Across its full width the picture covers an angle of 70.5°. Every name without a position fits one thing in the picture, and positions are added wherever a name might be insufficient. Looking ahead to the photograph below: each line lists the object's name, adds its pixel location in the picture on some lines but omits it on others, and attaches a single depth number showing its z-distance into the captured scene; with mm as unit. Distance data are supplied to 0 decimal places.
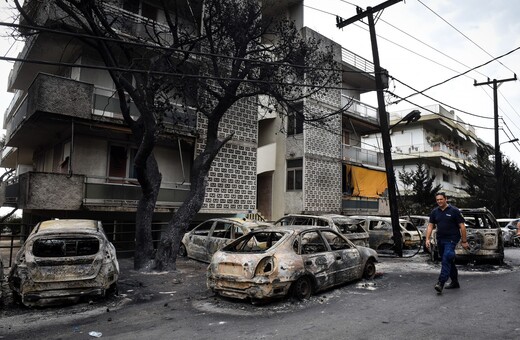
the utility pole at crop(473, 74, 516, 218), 22031
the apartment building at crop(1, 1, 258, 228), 12031
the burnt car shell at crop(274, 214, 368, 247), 11781
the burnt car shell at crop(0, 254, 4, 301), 6555
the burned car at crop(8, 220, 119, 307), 6340
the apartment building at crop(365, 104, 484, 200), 32938
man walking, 7152
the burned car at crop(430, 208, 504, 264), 10578
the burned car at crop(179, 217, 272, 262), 10680
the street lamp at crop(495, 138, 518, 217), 22016
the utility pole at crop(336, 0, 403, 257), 13164
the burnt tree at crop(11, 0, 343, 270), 9664
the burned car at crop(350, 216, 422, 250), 14366
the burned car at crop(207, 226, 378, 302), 6398
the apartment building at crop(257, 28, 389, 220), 20094
